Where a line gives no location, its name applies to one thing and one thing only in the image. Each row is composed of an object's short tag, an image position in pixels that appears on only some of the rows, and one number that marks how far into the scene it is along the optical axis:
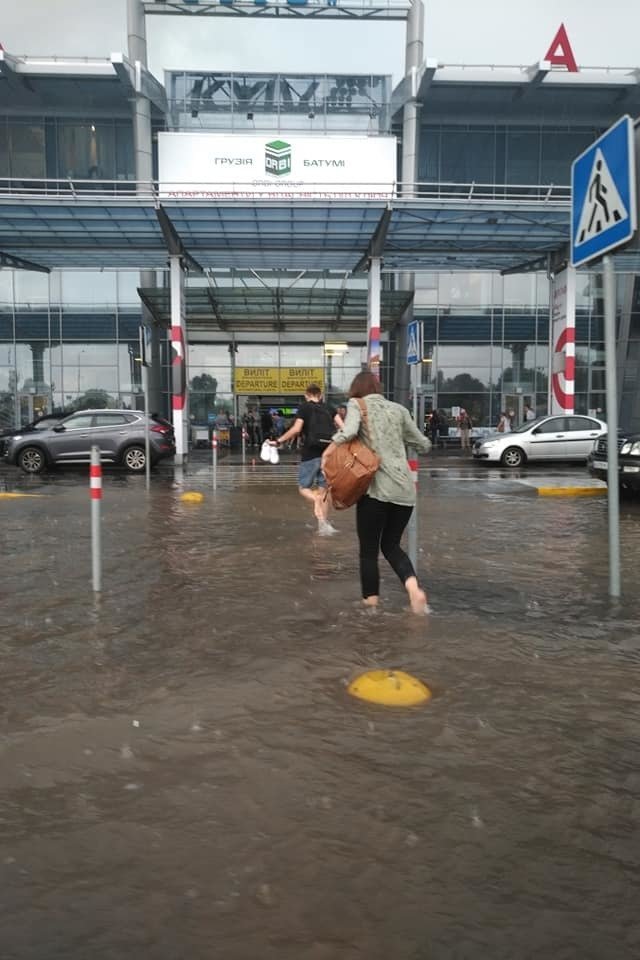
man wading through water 9.18
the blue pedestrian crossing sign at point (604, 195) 5.14
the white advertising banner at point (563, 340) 23.94
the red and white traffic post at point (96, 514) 6.04
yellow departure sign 34.75
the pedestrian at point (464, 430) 31.95
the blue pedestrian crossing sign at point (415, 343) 10.62
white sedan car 21.42
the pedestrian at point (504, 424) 28.80
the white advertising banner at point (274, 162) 22.78
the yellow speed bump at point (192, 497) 12.84
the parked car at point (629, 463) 12.41
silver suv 19.61
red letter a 31.88
